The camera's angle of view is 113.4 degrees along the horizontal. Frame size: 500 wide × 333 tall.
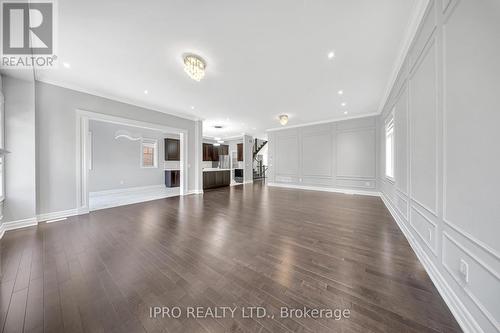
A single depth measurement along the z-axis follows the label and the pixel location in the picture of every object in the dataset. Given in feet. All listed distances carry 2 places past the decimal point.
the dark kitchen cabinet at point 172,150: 27.30
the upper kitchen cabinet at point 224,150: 36.18
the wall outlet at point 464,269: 3.91
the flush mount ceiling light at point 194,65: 8.99
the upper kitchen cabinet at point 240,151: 33.01
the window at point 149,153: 25.13
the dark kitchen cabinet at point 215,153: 34.68
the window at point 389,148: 13.97
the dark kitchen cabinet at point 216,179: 24.75
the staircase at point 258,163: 41.63
